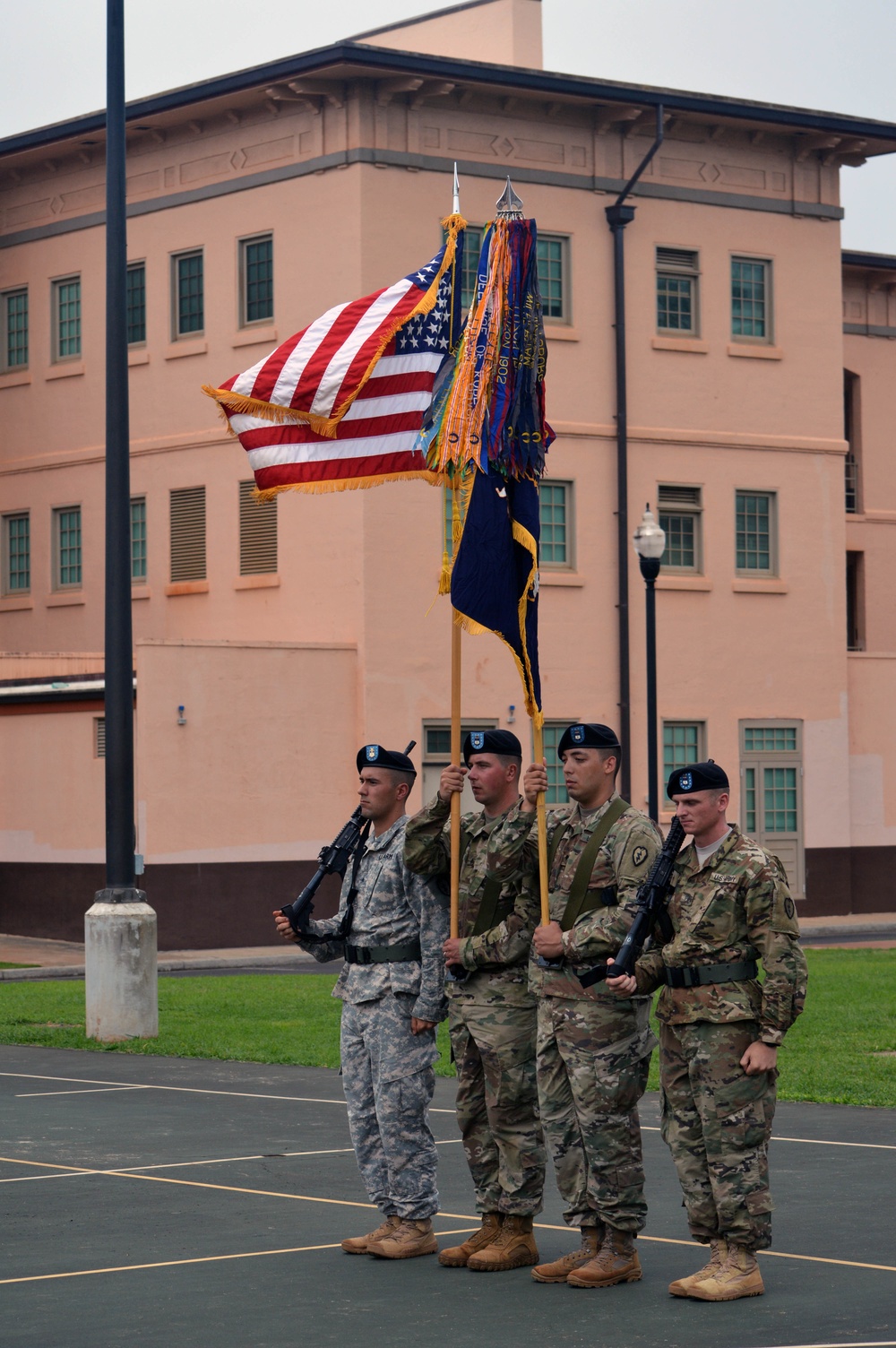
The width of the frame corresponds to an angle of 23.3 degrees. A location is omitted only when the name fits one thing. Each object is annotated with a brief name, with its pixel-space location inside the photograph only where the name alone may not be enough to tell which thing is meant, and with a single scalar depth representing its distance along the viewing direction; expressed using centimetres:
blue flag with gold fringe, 1004
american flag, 1125
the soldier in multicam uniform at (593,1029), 879
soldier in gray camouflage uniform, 944
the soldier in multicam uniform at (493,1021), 914
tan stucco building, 3147
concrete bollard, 1823
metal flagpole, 1823
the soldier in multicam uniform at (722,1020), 851
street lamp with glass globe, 2592
